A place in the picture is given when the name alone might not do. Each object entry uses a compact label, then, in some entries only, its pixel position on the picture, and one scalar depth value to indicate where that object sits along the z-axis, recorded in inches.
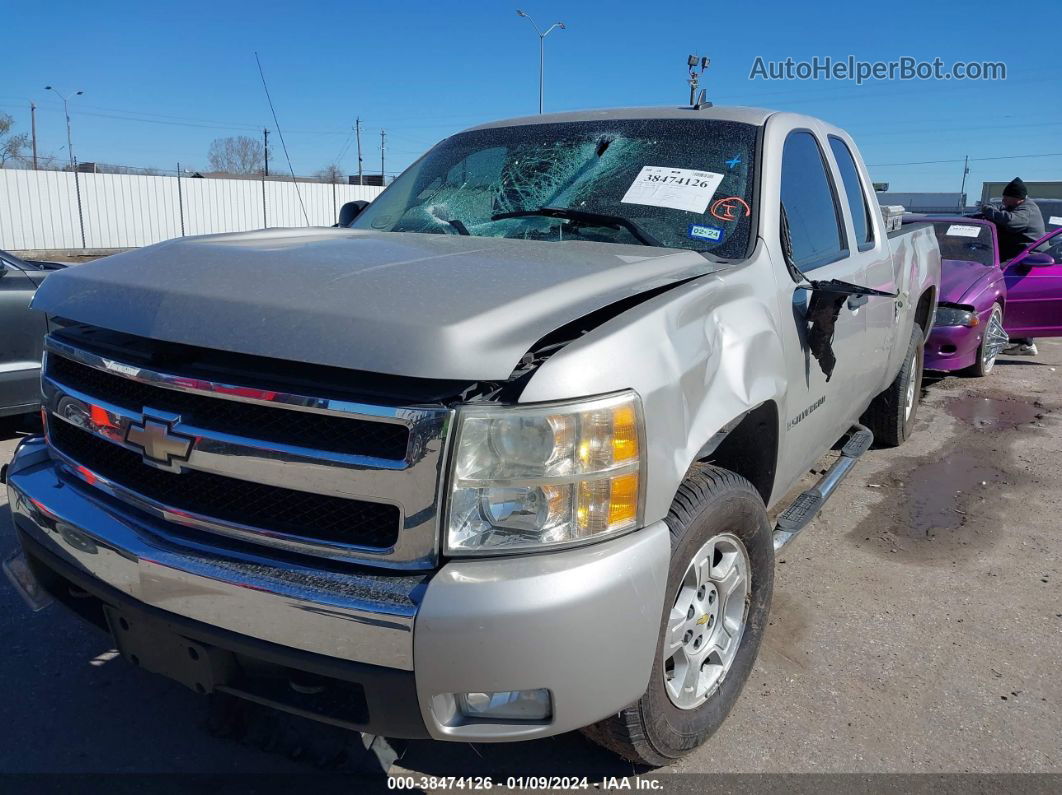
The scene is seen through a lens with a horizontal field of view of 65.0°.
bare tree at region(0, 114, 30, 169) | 1842.0
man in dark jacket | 383.6
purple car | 291.7
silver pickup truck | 70.6
